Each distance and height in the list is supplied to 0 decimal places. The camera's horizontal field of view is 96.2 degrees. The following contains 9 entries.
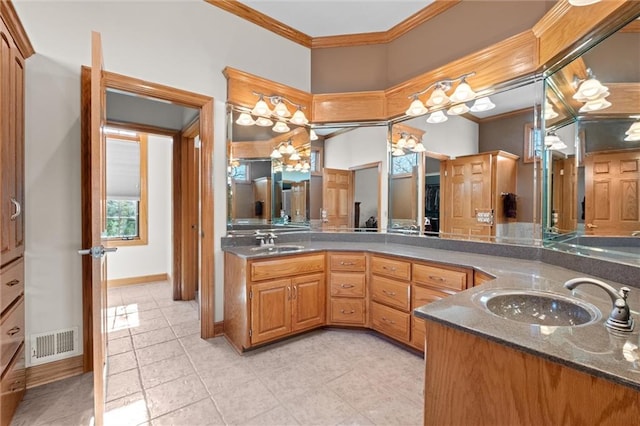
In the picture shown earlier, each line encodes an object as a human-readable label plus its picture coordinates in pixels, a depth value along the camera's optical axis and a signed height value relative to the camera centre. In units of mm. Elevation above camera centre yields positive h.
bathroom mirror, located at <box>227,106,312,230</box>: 2809 +391
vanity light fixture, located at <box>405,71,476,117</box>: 2434 +1032
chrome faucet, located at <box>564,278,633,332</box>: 897 -321
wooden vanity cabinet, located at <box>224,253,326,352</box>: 2291 -739
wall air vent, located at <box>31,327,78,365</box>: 1934 -931
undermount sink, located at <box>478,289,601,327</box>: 1210 -424
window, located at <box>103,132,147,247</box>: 4312 +340
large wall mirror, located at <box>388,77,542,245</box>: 2229 +378
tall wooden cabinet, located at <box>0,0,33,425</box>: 1460 +16
